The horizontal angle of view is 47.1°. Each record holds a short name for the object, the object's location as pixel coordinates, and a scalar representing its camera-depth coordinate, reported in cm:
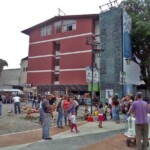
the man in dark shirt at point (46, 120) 665
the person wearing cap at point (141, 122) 511
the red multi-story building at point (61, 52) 2557
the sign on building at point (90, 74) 1205
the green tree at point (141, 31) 1922
